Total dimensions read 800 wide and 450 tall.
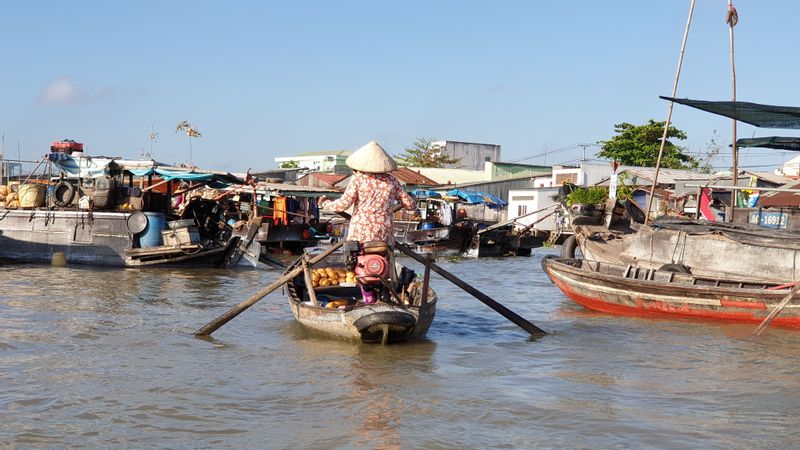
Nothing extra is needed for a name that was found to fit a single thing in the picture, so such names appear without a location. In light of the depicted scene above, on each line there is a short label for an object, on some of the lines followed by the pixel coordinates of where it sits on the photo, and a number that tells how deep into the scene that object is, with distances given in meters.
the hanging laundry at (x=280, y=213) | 23.56
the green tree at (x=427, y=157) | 52.53
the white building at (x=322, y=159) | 64.69
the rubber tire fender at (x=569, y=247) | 14.48
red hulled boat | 10.50
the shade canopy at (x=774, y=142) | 13.15
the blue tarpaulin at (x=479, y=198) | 32.53
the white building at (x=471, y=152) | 55.34
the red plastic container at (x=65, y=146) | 19.38
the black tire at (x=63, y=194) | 18.14
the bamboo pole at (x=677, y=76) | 13.14
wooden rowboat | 8.05
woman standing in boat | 8.34
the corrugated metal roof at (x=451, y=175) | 45.34
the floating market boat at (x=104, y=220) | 17.22
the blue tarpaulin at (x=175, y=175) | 18.52
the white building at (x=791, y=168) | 28.93
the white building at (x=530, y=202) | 36.84
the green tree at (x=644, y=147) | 38.97
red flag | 16.15
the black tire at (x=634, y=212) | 14.96
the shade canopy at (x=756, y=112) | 10.36
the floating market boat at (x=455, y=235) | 25.39
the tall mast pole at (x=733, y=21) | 13.45
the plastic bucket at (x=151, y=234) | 17.25
